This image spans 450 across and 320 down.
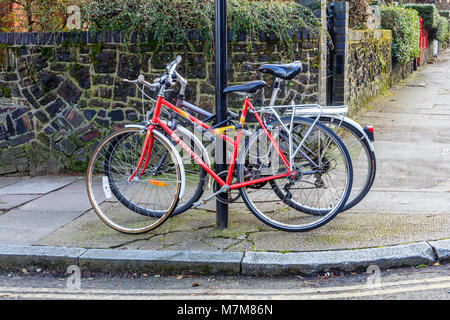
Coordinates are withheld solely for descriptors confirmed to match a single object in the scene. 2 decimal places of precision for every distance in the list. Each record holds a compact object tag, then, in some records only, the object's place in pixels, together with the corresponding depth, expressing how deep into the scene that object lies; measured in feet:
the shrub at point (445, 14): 112.57
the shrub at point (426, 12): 85.92
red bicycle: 16.81
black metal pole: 16.87
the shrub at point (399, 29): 56.75
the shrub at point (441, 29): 95.35
